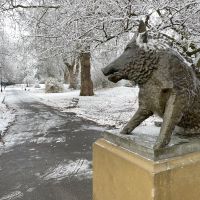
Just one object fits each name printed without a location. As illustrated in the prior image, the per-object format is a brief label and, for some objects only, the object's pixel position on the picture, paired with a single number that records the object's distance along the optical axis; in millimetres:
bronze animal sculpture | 2727
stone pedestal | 2512
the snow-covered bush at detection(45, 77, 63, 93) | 33219
